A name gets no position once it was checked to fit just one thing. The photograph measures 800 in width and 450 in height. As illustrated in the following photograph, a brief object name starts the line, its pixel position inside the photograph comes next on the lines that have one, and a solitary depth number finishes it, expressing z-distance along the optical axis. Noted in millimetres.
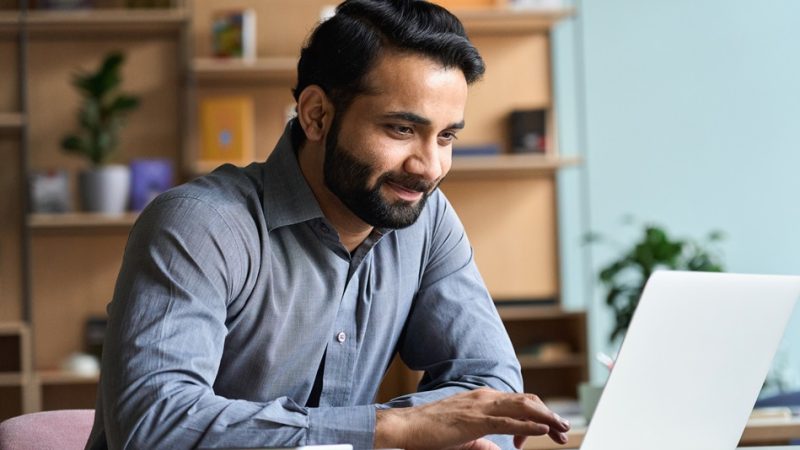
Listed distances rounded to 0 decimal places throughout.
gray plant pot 4359
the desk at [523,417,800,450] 1915
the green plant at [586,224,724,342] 3936
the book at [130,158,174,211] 4398
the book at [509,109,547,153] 4531
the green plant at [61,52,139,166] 4309
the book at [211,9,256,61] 4410
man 1323
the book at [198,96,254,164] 4410
